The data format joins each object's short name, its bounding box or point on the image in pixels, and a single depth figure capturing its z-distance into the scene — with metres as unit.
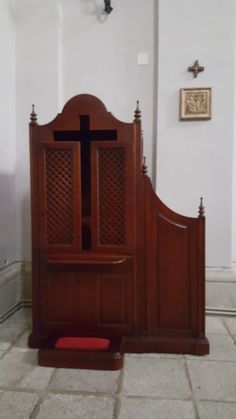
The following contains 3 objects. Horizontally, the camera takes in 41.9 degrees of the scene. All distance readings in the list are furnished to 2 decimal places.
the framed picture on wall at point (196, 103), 2.62
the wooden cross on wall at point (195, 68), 2.59
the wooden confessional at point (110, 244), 2.04
